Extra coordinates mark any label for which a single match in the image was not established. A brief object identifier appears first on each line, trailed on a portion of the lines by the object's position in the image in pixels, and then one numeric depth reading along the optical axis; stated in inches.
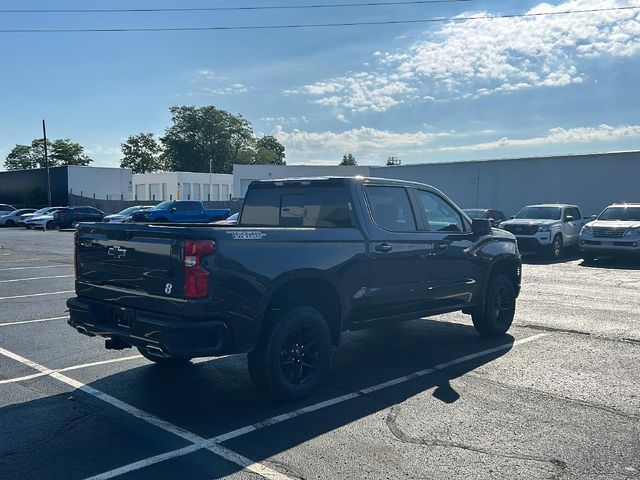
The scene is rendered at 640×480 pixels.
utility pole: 2005.5
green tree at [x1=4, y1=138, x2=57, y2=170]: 4790.8
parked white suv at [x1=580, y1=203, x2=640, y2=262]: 680.4
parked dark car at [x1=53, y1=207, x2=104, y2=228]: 1544.0
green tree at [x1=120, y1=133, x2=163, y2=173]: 4414.4
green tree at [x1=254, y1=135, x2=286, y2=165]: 4222.0
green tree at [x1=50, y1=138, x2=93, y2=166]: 4261.8
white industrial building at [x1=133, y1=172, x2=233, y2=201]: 2346.2
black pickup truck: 186.4
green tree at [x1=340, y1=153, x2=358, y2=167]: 5263.3
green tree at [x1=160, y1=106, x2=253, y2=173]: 3941.9
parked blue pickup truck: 1326.9
